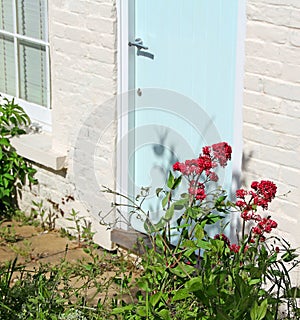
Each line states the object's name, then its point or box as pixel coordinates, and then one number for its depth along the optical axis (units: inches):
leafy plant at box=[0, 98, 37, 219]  270.7
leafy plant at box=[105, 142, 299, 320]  127.3
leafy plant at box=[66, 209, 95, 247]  250.0
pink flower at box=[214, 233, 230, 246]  167.2
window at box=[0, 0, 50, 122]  269.0
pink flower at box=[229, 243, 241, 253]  162.7
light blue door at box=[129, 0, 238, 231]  205.3
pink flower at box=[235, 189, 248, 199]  166.8
